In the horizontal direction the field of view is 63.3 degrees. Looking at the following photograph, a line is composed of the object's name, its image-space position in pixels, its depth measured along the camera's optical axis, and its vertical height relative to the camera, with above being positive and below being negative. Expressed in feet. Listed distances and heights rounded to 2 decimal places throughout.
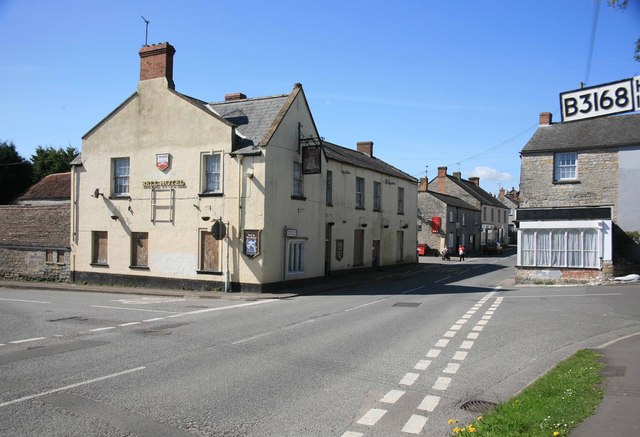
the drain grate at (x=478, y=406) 22.00 -7.68
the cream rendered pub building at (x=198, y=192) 70.95 +4.79
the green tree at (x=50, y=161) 171.49 +20.40
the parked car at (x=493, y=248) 194.96 -7.10
